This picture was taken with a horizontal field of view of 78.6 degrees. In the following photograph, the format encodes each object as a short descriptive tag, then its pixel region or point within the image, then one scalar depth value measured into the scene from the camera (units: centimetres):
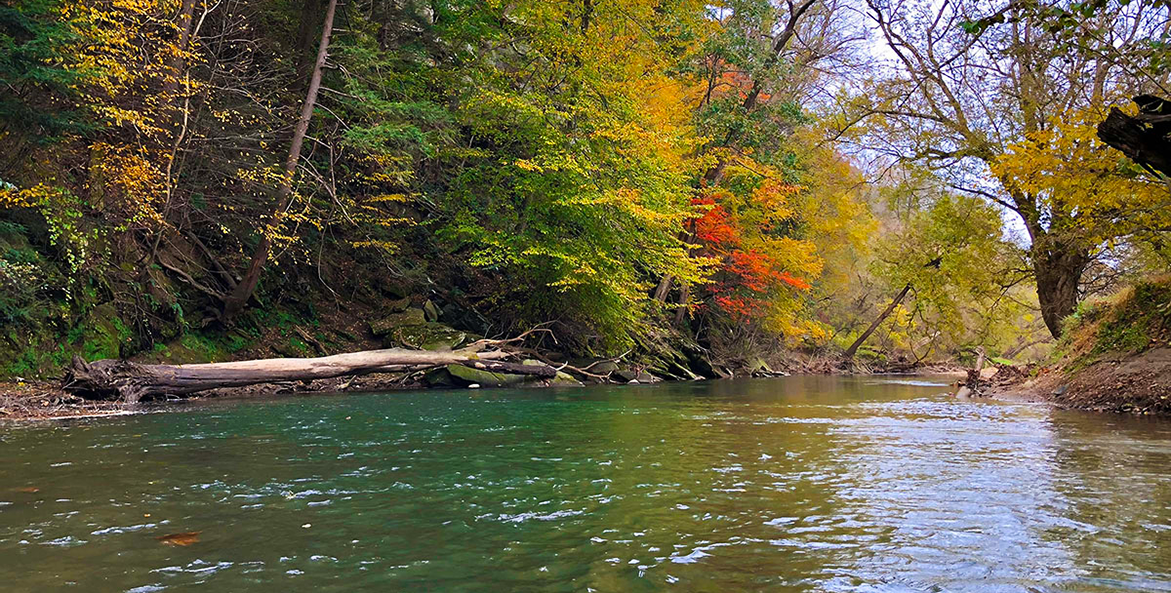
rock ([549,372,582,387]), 1675
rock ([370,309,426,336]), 1603
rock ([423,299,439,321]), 1719
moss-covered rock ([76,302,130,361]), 1138
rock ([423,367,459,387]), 1470
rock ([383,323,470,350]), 1559
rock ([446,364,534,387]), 1477
